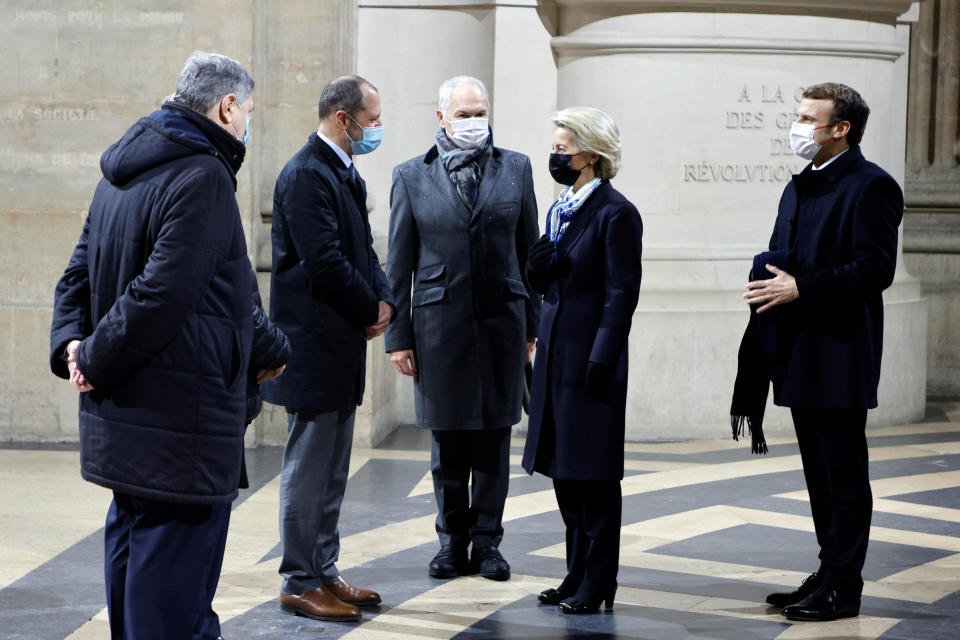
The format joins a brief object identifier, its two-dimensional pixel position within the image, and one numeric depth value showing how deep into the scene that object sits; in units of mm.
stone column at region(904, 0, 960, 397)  11031
